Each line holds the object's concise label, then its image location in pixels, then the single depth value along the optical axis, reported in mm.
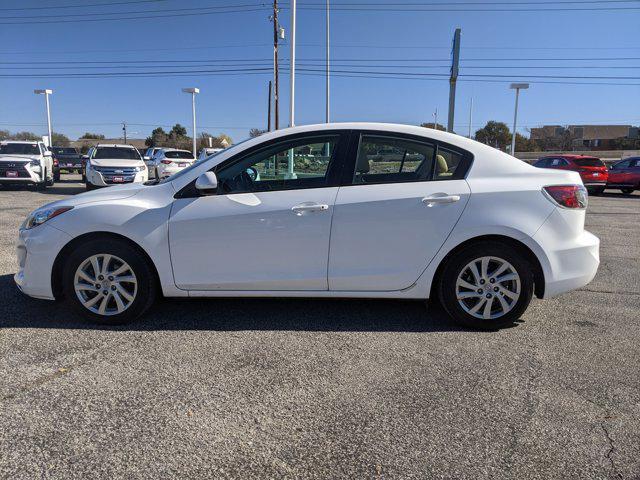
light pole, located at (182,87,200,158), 32969
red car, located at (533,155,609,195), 19562
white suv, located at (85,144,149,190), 15742
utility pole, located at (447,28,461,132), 16578
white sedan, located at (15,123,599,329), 3912
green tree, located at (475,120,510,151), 81812
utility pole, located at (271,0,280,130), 25484
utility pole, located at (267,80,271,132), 39078
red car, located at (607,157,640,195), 19953
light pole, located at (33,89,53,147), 37012
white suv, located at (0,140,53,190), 16781
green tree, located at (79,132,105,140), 95306
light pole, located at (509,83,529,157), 30578
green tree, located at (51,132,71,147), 77250
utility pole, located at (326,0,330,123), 35031
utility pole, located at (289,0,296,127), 18984
